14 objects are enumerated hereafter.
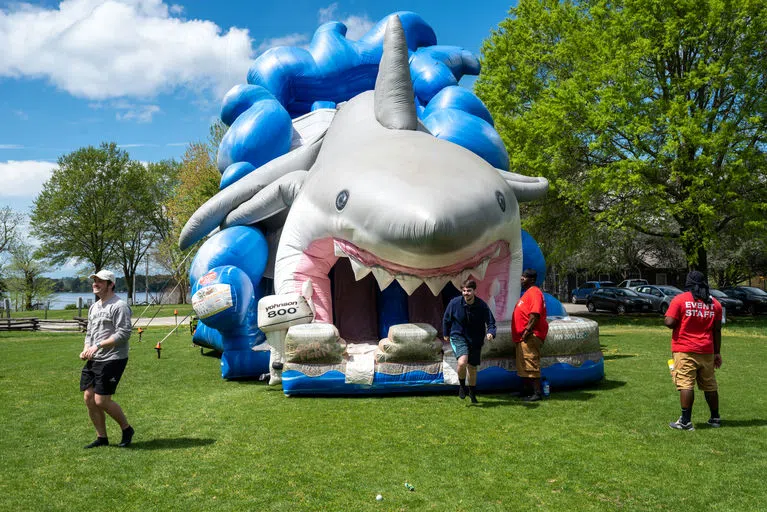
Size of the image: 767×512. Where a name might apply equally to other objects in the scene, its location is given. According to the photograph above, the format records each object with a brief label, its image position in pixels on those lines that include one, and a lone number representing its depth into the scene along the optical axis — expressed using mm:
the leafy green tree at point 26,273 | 33322
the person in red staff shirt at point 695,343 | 4887
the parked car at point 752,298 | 21641
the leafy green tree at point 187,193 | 24572
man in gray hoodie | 4426
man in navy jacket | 5805
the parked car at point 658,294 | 22344
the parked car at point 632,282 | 30756
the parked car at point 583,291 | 31447
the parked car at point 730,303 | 21219
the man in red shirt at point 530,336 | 5875
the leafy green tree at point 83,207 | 36531
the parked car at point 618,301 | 22969
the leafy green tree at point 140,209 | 38531
